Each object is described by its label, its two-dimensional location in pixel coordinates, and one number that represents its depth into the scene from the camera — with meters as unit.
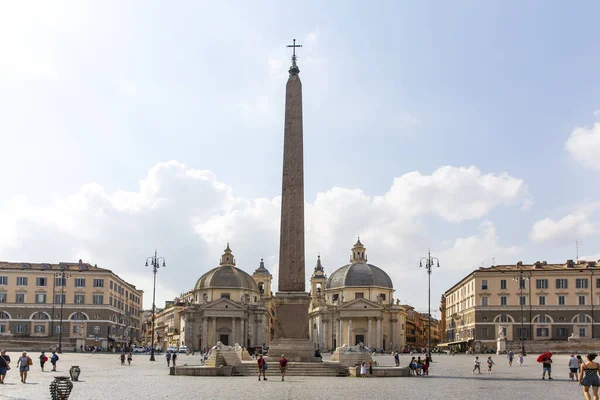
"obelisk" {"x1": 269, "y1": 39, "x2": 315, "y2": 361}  31.95
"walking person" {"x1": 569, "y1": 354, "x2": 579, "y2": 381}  29.56
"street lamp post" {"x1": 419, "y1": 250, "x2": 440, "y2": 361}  53.22
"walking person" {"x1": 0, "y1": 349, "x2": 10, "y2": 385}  25.48
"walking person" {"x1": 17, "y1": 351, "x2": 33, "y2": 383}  26.81
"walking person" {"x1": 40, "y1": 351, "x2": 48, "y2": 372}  33.56
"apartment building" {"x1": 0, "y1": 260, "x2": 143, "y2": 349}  78.31
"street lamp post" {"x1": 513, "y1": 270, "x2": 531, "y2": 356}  75.94
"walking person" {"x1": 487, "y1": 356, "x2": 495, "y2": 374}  36.57
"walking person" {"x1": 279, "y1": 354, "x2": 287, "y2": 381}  27.94
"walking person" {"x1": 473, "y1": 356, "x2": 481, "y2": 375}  36.32
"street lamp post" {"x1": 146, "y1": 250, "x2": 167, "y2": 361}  54.88
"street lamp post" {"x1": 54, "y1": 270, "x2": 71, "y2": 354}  75.18
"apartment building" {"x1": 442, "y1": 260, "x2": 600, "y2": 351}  75.19
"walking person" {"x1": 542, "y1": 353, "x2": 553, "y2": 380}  30.52
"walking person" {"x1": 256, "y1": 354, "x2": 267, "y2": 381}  28.58
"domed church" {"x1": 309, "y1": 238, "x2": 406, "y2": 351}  95.00
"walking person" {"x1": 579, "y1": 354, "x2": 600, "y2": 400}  15.84
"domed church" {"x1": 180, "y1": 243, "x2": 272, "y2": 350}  97.56
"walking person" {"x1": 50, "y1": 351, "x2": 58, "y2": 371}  34.28
